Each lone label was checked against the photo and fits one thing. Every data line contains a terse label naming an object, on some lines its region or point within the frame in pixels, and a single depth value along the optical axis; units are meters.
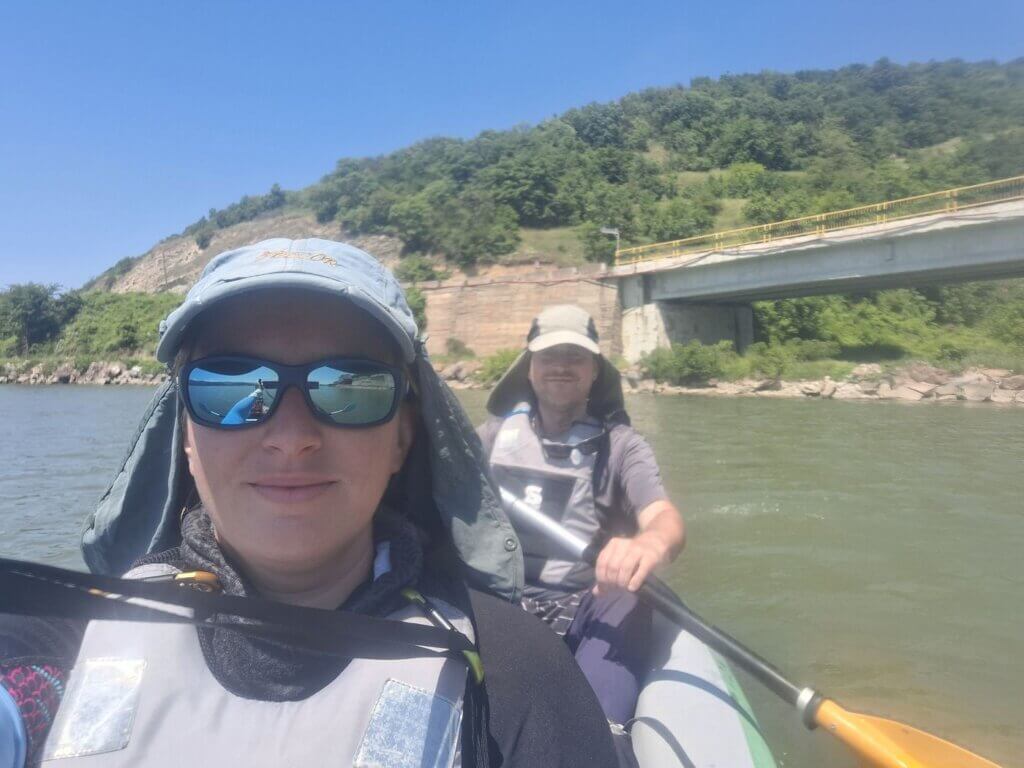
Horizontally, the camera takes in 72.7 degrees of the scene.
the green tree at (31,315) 49.28
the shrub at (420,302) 37.66
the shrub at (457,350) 35.72
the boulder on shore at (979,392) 18.41
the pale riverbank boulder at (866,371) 21.70
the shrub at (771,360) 24.00
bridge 17.61
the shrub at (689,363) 24.66
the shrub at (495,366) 29.58
